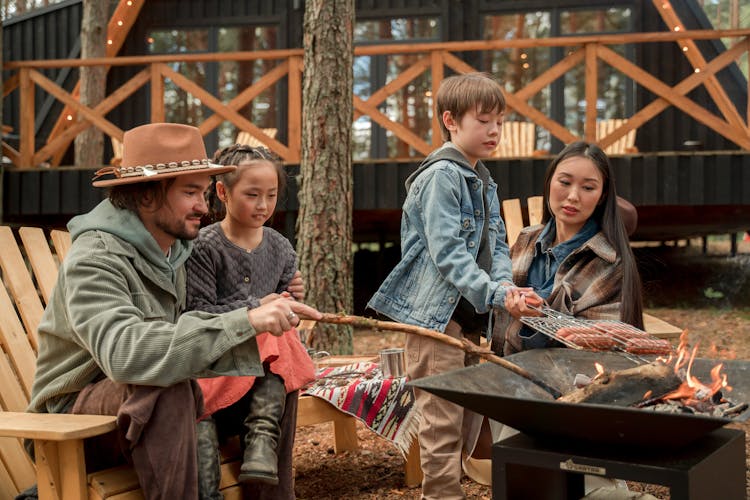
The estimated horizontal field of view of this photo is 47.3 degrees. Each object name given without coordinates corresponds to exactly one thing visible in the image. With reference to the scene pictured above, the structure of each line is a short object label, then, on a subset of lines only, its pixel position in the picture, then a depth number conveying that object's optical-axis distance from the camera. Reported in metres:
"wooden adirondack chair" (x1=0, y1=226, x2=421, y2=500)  2.33
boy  3.18
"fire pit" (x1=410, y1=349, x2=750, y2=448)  2.00
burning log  2.41
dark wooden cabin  9.52
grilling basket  2.77
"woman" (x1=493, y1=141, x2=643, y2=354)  3.32
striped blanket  3.63
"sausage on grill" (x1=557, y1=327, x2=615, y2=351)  2.76
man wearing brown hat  2.34
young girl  2.82
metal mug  3.86
